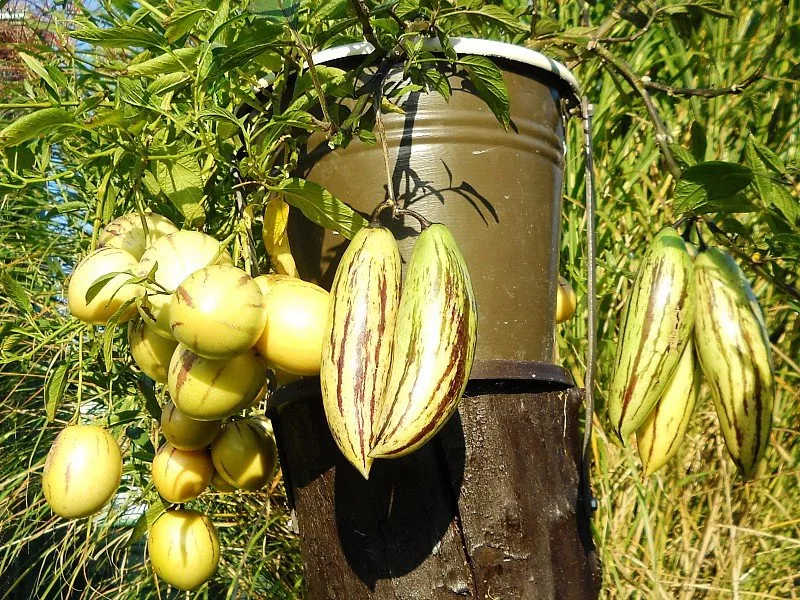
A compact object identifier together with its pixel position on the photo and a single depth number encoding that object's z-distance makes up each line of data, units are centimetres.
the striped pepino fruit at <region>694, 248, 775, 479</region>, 53
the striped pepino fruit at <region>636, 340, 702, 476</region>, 57
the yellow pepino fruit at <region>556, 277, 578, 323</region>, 100
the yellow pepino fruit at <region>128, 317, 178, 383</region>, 70
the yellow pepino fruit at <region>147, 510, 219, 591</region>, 83
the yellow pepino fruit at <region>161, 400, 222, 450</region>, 74
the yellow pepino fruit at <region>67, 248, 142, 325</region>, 68
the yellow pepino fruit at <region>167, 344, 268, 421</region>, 62
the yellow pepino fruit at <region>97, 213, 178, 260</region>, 75
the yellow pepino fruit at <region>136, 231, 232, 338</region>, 63
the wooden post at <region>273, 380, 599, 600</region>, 72
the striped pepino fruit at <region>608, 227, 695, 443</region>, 54
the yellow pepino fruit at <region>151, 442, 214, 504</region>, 78
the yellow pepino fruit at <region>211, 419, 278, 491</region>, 77
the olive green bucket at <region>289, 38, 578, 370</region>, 75
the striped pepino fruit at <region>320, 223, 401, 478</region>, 55
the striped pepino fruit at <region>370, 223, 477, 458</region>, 53
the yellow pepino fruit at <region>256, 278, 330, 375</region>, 61
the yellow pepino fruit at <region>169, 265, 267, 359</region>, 56
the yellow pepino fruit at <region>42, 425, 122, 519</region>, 75
